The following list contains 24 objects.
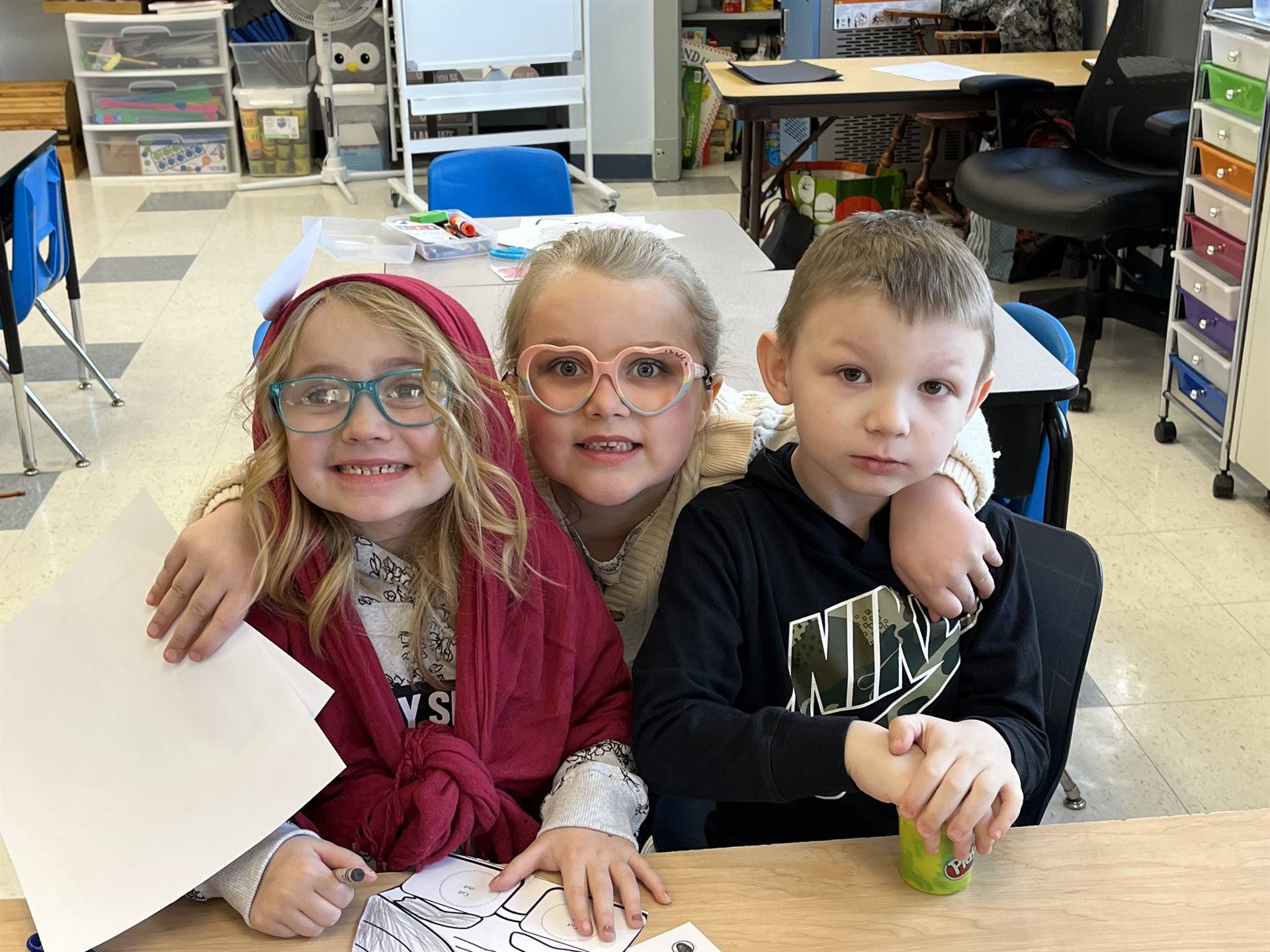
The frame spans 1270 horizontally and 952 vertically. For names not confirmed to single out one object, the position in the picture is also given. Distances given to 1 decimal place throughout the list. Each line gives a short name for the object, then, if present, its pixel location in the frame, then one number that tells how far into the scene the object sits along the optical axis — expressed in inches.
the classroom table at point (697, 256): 93.0
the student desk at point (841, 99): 155.6
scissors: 96.8
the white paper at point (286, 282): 39.3
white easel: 206.5
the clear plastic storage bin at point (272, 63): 235.9
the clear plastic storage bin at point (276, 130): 235.0
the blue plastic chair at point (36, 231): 117.0
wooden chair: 187.0
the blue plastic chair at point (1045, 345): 72.2
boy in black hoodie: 37.7
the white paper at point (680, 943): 31.8
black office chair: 135.5
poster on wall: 209.2
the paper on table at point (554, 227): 98.7
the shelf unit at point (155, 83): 229.6
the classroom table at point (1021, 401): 67.7
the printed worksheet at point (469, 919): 32.3
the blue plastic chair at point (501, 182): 122.9
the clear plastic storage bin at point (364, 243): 91.6
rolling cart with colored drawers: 109.9
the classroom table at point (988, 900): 31.9
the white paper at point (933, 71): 164.4
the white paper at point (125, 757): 33.1
